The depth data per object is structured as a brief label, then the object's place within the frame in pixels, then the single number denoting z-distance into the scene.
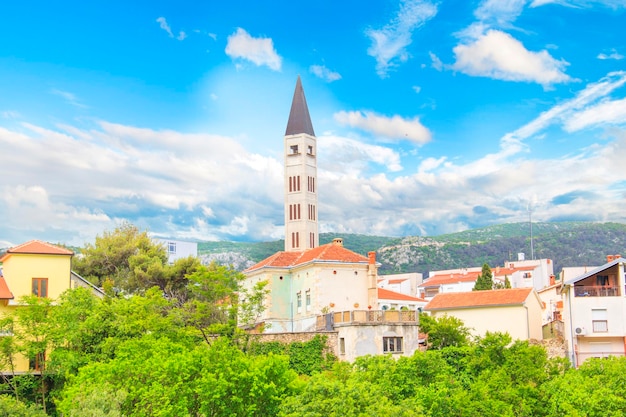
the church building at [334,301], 42.81
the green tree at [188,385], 28.98
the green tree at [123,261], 59.44
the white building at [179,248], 106.62
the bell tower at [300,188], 71.50
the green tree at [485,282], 68.69
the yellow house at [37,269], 41.31
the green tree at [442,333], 45.41
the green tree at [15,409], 33.94
